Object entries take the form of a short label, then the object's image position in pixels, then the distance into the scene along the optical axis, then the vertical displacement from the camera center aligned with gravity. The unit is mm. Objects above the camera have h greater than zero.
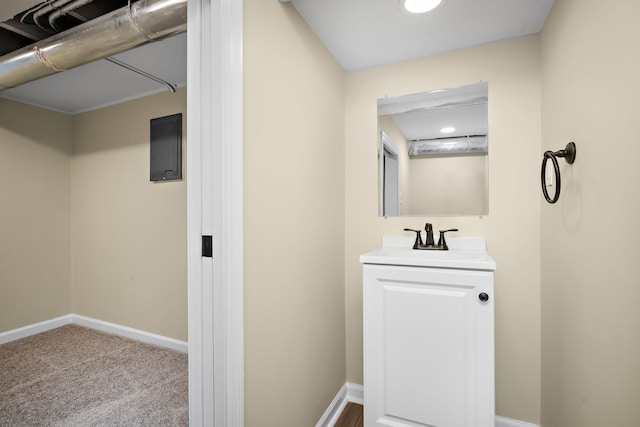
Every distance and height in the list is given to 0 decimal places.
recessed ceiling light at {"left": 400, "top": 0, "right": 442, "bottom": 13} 1364 +939
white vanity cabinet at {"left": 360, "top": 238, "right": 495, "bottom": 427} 1344 -586
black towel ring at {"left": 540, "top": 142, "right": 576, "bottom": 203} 1181 +221
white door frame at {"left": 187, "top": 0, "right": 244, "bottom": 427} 999 +17
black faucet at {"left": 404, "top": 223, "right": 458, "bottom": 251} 1727 -167
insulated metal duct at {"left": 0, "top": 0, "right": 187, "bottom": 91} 1343 +873
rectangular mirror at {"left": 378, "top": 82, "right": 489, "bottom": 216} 1793 +379
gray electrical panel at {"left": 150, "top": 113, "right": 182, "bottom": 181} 2584 +577
